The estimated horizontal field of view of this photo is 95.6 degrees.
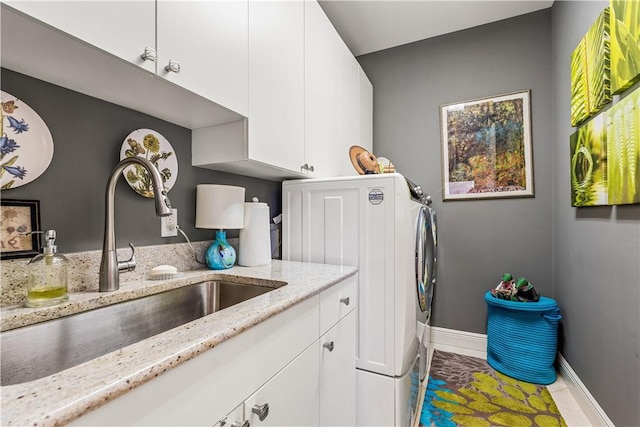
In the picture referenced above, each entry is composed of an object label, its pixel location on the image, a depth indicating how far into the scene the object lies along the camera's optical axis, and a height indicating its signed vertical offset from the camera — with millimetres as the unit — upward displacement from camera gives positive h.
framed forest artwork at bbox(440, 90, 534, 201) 2457 +586
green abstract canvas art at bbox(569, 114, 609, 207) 1529 +287
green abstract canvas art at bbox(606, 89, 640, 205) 1239 +290
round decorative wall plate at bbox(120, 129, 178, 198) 1112 +247
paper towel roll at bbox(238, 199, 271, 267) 1501 -117
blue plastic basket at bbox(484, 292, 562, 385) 2037 -894
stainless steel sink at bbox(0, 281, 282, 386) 695 -340
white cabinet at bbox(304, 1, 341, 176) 1653 +773
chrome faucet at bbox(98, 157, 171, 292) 930 -77
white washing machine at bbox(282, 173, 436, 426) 1428 -248
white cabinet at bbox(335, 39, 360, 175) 2078 +828
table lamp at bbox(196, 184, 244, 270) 1354 +0
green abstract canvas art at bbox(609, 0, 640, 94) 1222 +761
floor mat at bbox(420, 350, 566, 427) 1681 -1195
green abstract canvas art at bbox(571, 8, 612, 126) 1466 +793
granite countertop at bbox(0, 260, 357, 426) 393 -256
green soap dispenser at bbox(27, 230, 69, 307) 777 -165
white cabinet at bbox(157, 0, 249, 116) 871 +570
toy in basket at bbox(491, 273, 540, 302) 2159 -584
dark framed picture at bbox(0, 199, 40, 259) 796 -31
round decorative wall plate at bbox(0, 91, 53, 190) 799 +211
